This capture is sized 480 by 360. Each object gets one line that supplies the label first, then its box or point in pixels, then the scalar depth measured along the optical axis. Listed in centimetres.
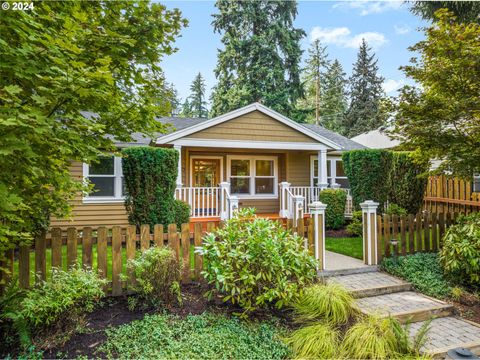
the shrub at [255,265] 396
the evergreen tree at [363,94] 3041
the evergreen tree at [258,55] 2289
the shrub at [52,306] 321
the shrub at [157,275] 398
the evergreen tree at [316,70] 3588
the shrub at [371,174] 959
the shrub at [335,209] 1067
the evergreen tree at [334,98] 3559
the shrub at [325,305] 395
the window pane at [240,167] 1274
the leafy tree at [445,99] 551
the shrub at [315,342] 343
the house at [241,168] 1019
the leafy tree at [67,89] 245
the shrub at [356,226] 935
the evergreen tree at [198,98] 4231
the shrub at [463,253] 513
